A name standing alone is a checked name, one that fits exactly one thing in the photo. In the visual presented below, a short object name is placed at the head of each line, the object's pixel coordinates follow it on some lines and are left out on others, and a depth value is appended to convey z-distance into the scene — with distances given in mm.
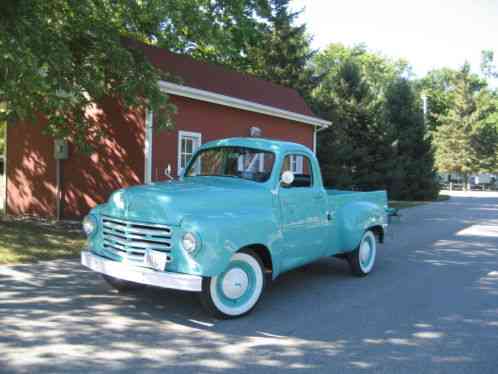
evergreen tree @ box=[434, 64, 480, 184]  50719
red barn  12727
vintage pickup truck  4824
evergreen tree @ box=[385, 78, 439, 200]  28406
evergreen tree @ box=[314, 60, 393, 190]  25036
